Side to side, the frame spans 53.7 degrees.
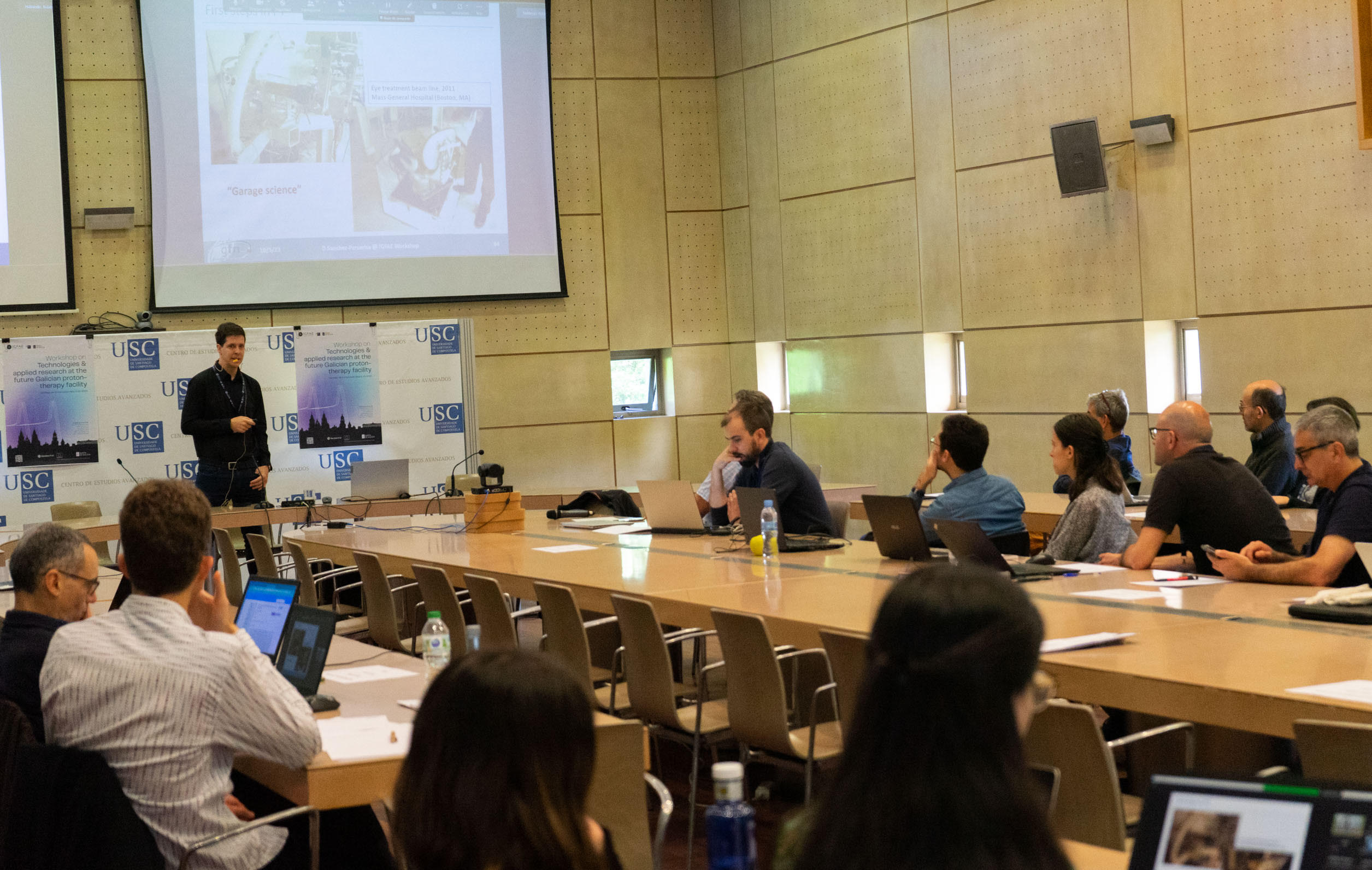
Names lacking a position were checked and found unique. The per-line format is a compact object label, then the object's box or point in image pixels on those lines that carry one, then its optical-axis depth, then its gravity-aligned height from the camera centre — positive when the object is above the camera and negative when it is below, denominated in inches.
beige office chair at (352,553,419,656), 230.2 -29.6
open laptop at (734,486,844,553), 230.5 -18.8
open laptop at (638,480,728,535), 261.9 -17.3
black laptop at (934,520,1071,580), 181.2 -19.1
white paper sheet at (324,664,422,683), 145.6 -26.4
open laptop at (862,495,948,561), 203.6 -18.1
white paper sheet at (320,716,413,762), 112.7 -26.6
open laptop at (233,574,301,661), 143.5 -18.9
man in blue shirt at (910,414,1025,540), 212.8 -13.9
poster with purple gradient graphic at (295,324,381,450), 386.6 +13.4
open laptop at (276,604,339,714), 131.3 -21.6
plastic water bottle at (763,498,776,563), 224.2 -19.7
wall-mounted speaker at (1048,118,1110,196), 330.0 +60.0
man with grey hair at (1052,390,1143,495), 283.3 -3.9
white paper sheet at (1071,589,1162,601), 166.1 -24.0
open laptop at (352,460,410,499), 344.8 -12.2
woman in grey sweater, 202.1 -13.9
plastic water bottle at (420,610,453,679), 139.1 -22.3
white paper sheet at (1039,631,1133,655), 134.6 -23.9
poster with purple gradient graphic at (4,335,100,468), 362.3 +11.3
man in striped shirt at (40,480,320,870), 101.6 -19.4
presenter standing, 331.3 +1.0
